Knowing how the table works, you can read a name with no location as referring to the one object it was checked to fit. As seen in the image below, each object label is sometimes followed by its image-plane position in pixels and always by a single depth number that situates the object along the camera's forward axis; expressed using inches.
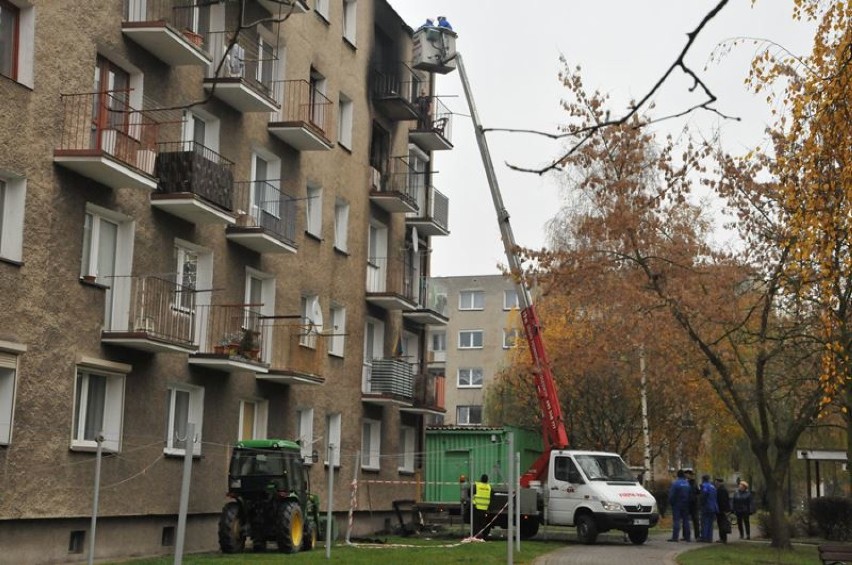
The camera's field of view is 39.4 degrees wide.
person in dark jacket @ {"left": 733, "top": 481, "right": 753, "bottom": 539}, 1362.0
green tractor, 892.0
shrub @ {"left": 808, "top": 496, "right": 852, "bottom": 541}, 1358.3
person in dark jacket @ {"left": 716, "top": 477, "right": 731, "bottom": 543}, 1246.9
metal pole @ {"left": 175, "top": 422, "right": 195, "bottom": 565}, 387.2
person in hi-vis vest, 1183.6
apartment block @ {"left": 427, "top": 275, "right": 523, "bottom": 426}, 3260.3
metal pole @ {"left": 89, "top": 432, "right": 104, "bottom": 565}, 687.1
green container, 1530.5
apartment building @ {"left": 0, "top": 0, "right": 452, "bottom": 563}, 761.6
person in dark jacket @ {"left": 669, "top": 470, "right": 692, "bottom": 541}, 1252.5
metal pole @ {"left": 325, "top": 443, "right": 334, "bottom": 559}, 796.6
